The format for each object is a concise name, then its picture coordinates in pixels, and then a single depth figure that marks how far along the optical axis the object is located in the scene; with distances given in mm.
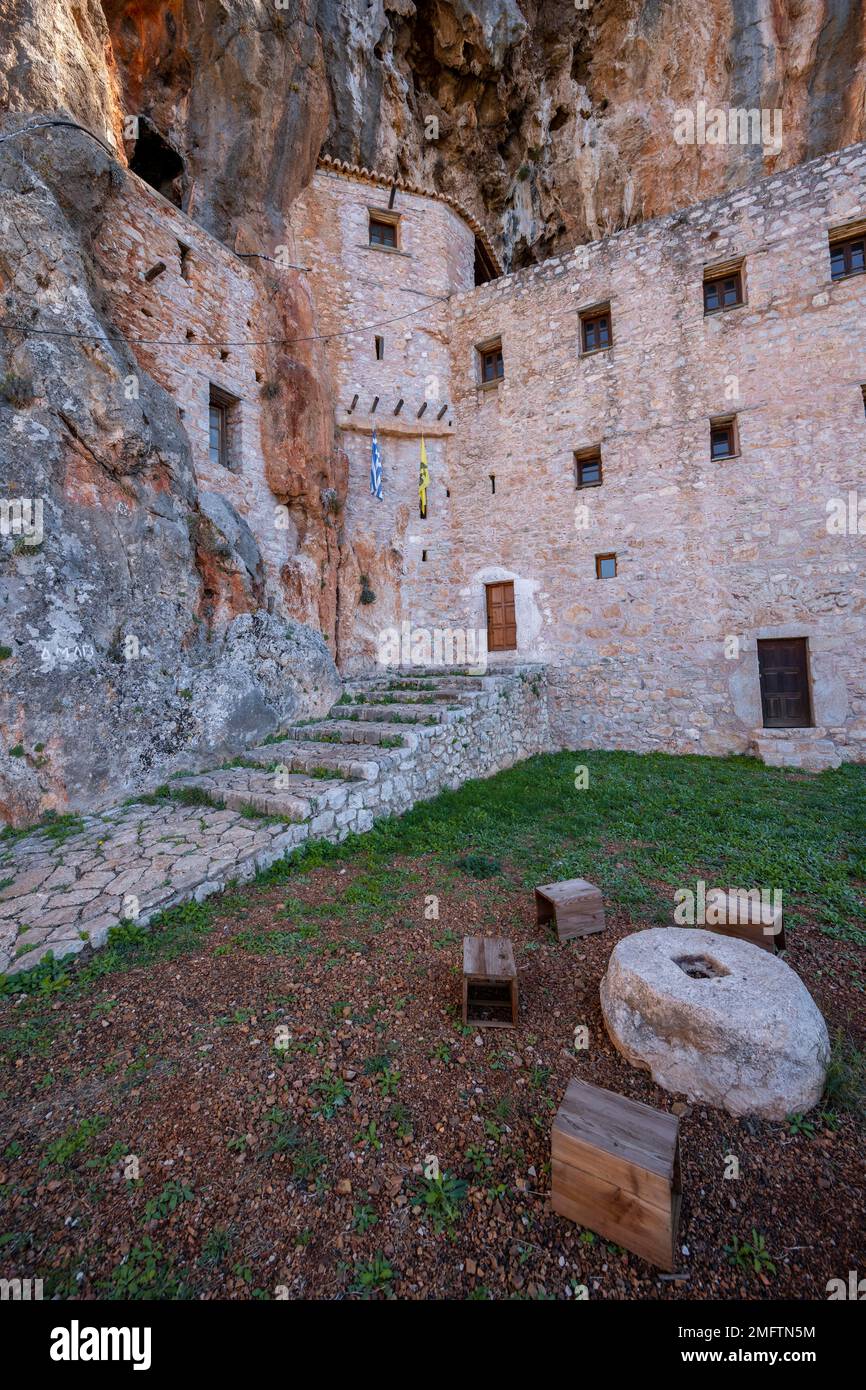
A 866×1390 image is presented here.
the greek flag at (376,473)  13227
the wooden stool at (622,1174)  2057
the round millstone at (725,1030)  2688
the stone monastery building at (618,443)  10320
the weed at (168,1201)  2260
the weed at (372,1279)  2002
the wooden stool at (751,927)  3900
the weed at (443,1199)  2238
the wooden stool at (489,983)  3379
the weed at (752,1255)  2055
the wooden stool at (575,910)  4332
